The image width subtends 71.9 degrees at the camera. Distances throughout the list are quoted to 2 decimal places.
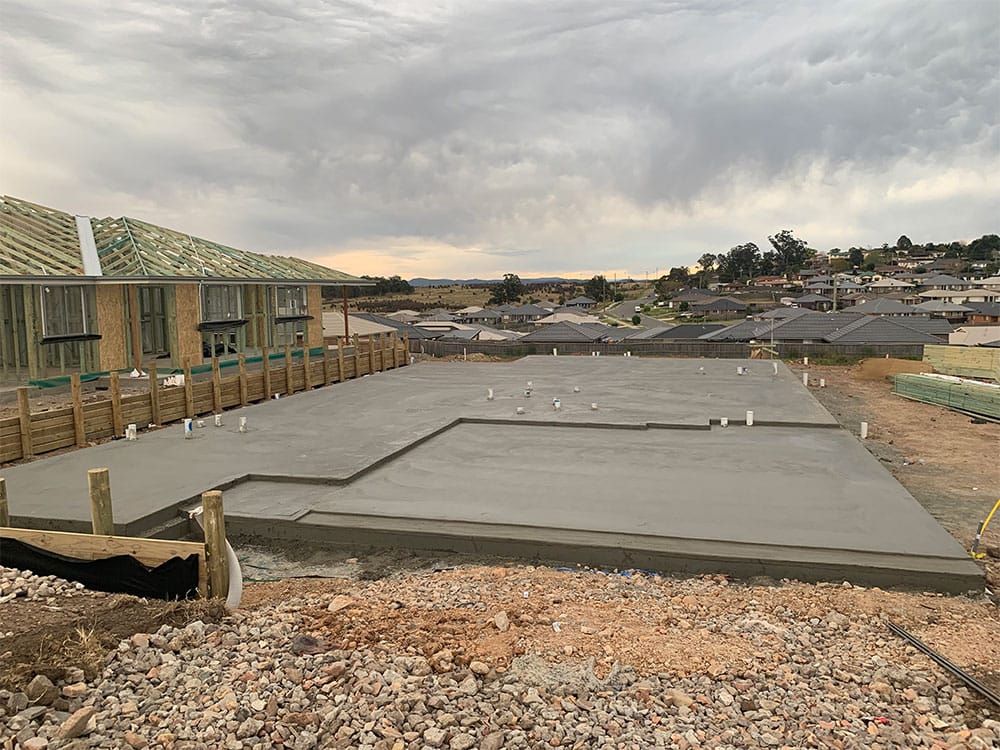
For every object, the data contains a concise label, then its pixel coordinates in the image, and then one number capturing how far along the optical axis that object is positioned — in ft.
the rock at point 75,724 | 12.87
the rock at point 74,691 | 13.97
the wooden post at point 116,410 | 41.27
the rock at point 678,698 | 14.34
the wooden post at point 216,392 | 48.91
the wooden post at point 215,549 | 18.54
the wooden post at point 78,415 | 38.40
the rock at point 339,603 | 18.92
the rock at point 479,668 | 15.42
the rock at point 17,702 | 13.16
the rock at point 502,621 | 17.66
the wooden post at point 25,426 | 34.94
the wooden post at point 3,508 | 22.52
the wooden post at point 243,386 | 51.75
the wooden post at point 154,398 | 43.96
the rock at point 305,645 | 16.24
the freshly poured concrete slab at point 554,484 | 22.94
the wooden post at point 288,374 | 57.35
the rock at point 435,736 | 13.21
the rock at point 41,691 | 13.51
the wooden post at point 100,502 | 21.30
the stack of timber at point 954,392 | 55.01
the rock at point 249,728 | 13.34
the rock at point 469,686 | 14.70
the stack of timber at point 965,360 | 75.36
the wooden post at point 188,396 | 46.19
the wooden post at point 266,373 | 54.75
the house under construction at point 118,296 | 57.36
